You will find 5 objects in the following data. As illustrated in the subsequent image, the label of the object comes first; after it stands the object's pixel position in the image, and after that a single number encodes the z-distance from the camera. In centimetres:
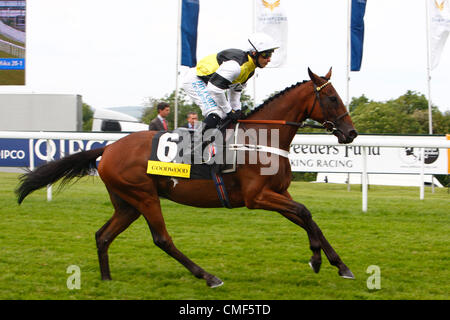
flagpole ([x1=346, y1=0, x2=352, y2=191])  1544
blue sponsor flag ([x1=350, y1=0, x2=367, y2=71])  1458
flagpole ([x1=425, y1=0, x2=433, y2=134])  1545
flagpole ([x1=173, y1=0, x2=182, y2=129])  1543
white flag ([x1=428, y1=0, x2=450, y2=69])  1513
